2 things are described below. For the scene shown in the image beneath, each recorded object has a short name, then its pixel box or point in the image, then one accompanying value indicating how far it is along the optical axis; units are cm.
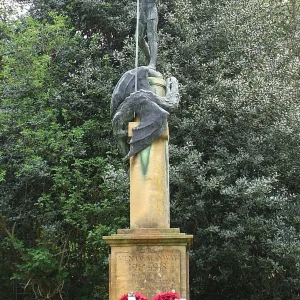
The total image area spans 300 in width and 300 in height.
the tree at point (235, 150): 1088
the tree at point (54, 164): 1184
